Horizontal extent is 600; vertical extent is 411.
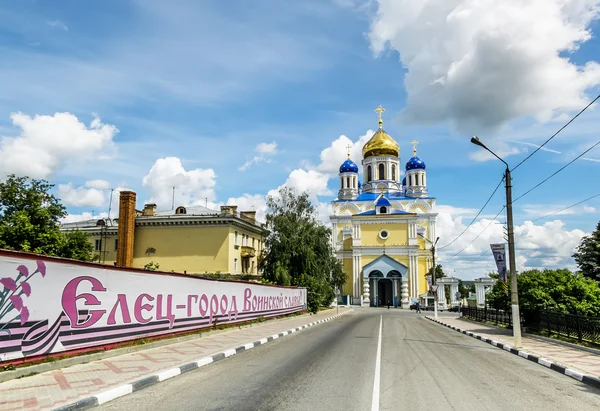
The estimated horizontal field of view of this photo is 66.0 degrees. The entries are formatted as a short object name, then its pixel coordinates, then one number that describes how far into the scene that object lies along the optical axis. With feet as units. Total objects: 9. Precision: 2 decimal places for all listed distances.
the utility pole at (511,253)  51.11
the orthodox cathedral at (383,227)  213.05
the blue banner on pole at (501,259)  59.16
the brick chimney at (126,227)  138.41
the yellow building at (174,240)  136.67
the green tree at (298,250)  131.85
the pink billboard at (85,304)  27.78
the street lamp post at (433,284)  127.09
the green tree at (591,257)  116.78
